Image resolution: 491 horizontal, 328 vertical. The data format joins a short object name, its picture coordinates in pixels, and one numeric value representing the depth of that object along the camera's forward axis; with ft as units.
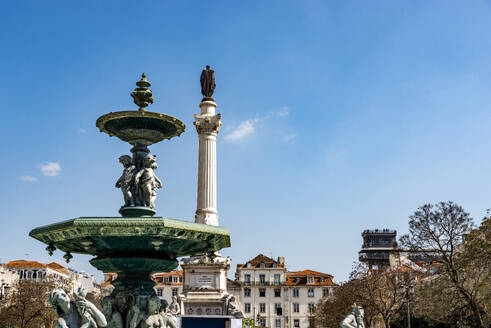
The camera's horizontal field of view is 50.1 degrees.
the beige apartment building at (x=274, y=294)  267.39
